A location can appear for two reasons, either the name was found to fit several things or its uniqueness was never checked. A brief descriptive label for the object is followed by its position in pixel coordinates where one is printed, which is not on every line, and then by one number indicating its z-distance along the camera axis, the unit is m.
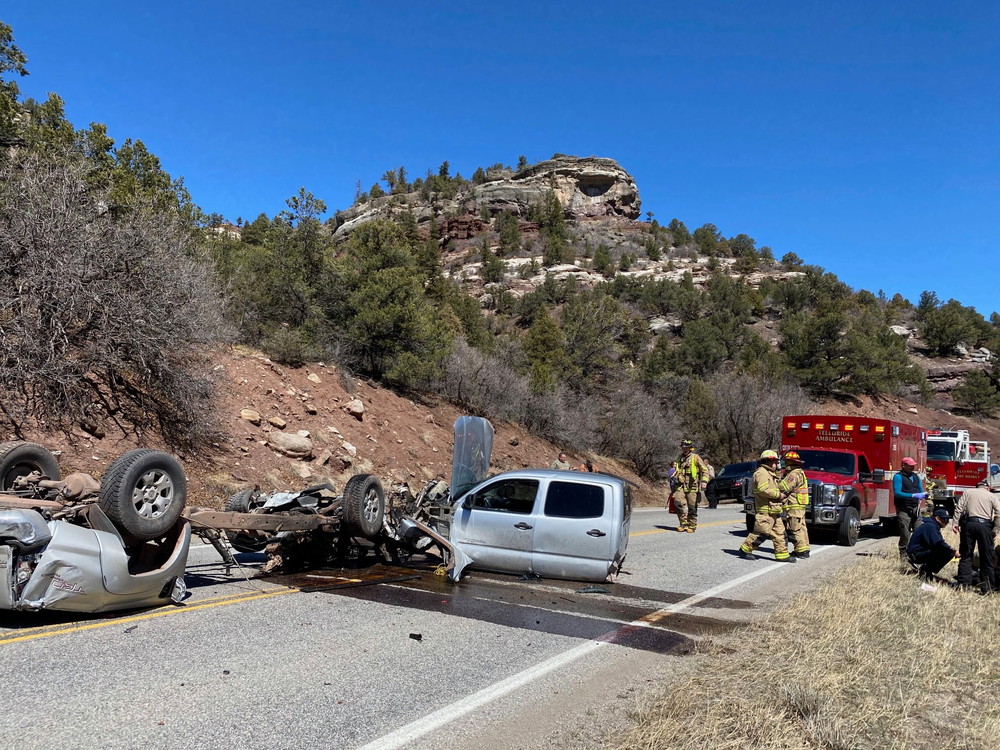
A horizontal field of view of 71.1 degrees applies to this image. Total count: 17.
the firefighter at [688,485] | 14.64
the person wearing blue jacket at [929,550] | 9.45
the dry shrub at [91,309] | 12.98
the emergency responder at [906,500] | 12.53
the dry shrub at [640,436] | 30.47
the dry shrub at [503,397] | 26.69
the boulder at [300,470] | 16.42
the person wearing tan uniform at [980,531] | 8.94
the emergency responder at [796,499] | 11.98
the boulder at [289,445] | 16.94
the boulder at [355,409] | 20.69
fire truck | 24.02
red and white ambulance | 14.52
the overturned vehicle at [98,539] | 5.28
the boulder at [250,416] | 17.20
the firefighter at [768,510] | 11.70
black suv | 25.85
